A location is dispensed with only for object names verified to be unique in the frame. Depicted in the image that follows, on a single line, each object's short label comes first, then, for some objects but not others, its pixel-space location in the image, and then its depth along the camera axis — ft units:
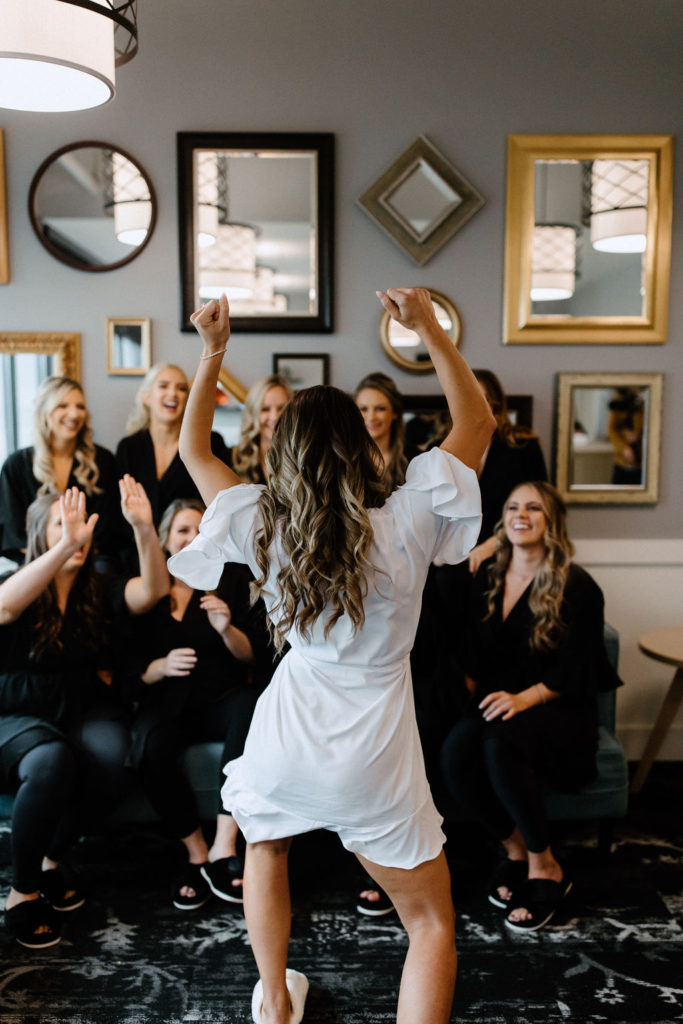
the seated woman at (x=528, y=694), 7.82
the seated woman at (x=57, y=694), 7.35
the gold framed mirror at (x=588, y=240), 10.82
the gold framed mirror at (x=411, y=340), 11.00
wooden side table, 9.99
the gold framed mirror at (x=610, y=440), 11.18
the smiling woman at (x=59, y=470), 10.04
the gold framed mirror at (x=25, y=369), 11.01
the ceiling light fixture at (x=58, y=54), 5.40
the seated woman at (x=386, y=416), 9.81
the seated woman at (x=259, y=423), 10.01
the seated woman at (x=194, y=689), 8.02
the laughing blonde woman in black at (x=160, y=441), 10.21
